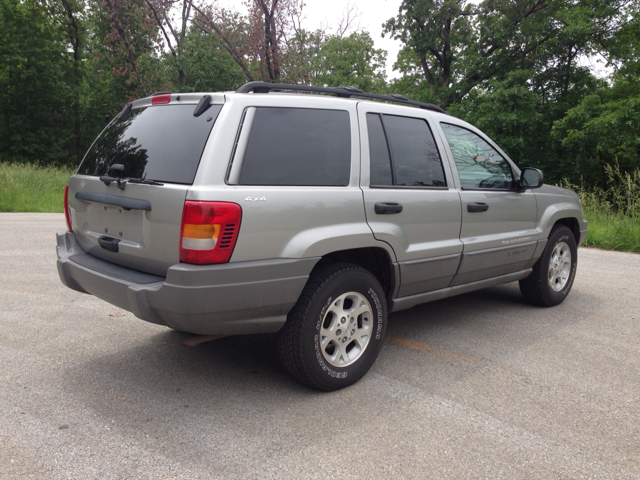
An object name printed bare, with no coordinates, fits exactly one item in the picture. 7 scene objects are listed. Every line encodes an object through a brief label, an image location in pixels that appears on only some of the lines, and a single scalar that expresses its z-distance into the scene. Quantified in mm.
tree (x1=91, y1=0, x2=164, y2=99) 19141
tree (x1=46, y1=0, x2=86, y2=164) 37625
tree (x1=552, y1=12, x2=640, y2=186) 20375
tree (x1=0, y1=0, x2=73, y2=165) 35719
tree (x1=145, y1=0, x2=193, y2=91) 19000
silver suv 2889
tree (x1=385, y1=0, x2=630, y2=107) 23534
